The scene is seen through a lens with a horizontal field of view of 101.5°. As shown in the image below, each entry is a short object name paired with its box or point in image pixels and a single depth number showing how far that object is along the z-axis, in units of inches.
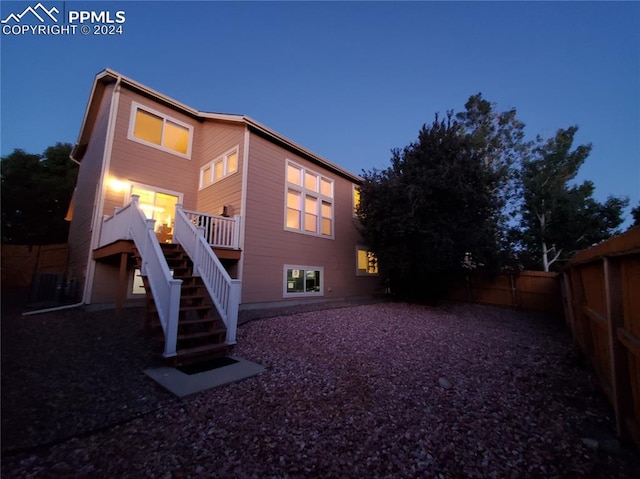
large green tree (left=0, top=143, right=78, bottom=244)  647.8
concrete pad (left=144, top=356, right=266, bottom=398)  136.7
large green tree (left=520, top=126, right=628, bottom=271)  672.4
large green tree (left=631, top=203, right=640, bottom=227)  621.9
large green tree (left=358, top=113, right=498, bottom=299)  361.7
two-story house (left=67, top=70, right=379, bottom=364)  259.4
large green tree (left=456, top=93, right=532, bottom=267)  728.5
